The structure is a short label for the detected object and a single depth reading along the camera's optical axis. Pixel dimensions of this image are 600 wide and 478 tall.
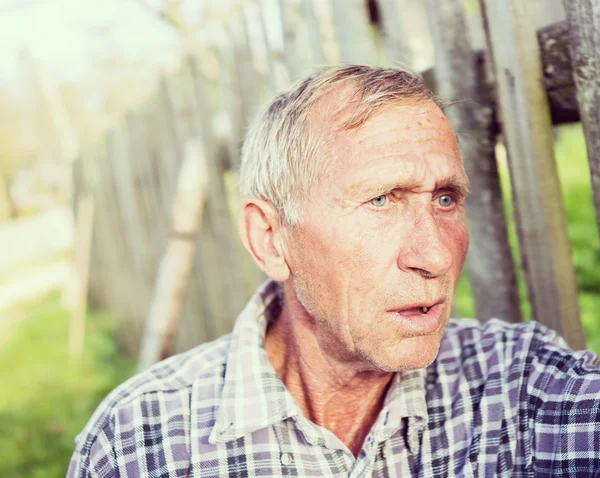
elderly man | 0.61
